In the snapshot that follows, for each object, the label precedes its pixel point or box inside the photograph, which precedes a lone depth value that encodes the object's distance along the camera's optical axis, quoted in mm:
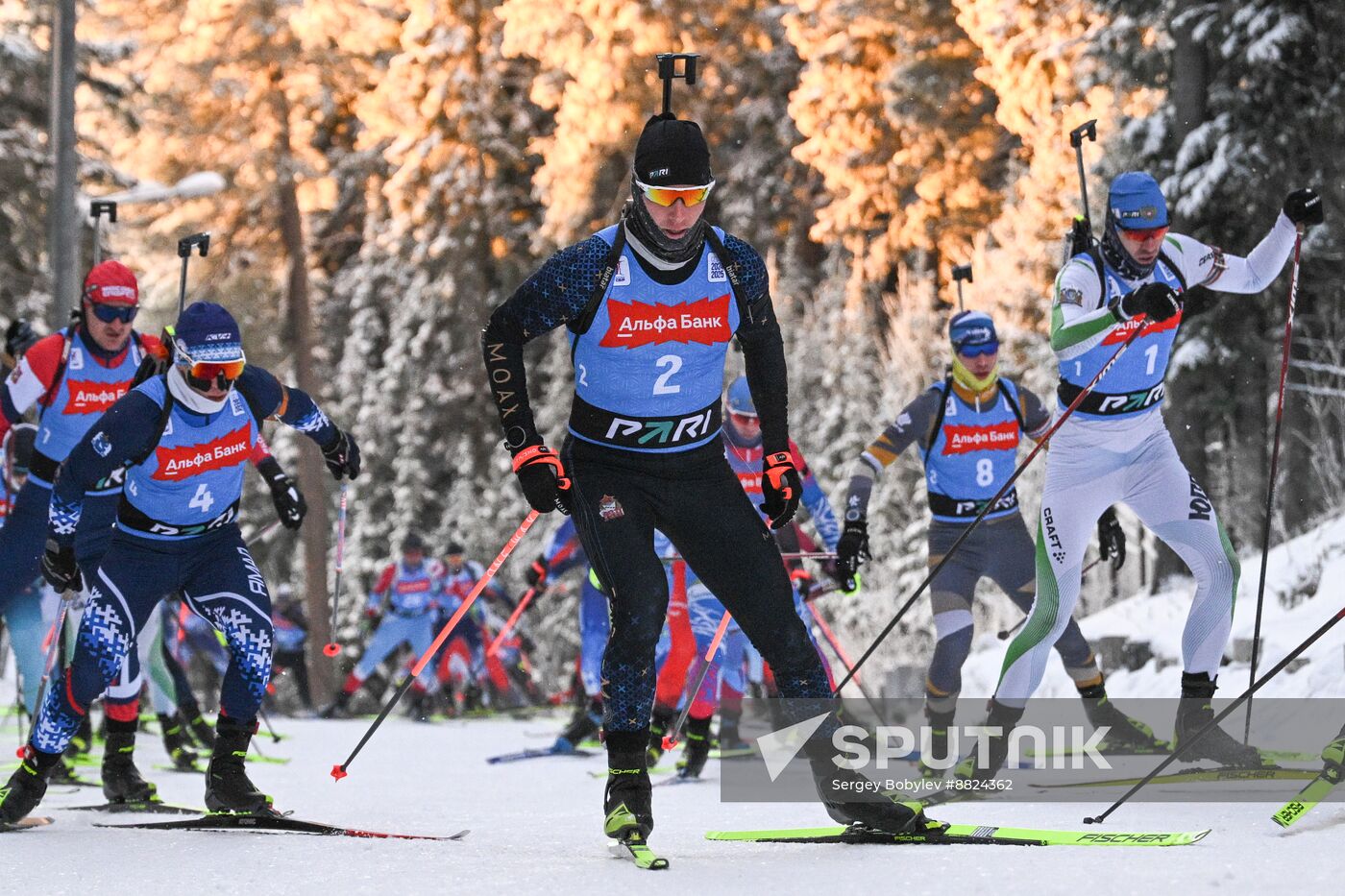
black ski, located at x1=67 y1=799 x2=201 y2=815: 14781
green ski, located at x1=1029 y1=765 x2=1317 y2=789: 13875
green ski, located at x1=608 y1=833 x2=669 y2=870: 10414
